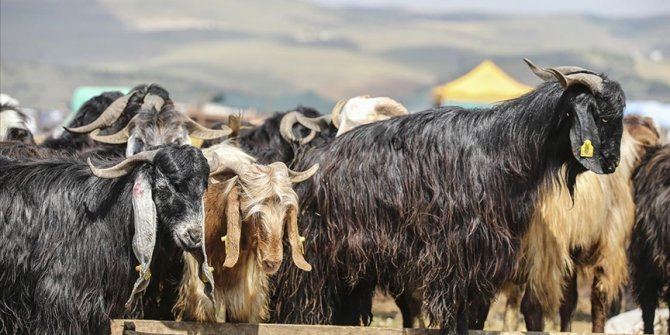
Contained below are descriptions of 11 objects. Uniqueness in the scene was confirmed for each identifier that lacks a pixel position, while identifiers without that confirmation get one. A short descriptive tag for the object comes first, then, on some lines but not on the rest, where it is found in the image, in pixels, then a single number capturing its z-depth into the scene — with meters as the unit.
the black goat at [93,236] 14.14
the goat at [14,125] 22.83
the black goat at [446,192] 15.59
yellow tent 61.84
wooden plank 14.84
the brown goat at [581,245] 18.50
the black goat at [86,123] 21.16
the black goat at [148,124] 19.34
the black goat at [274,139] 22.03
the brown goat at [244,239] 15.16
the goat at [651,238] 19.52
